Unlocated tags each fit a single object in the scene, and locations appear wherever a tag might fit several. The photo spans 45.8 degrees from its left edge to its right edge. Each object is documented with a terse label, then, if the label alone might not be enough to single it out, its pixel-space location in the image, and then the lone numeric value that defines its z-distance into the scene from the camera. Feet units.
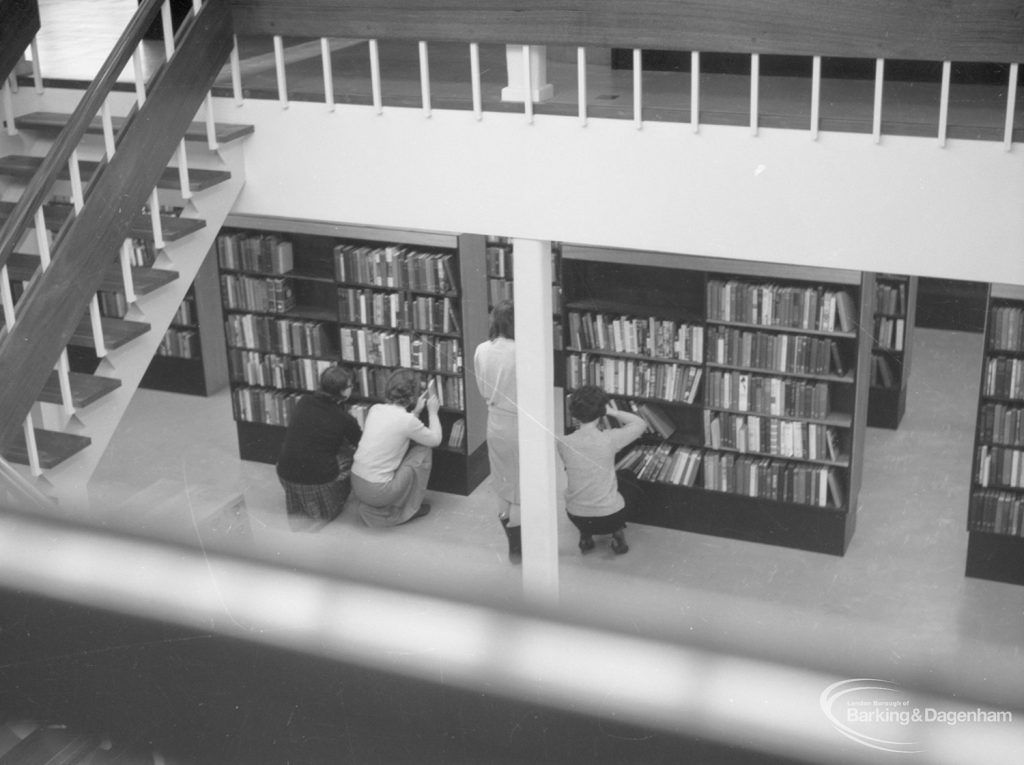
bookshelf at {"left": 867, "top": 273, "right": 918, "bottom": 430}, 20.72
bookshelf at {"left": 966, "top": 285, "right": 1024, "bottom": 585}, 15.67
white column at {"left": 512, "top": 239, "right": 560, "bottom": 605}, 13.25
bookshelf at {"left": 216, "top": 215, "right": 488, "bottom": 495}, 18.83
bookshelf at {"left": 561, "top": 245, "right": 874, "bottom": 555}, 16.98
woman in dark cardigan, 18.43
